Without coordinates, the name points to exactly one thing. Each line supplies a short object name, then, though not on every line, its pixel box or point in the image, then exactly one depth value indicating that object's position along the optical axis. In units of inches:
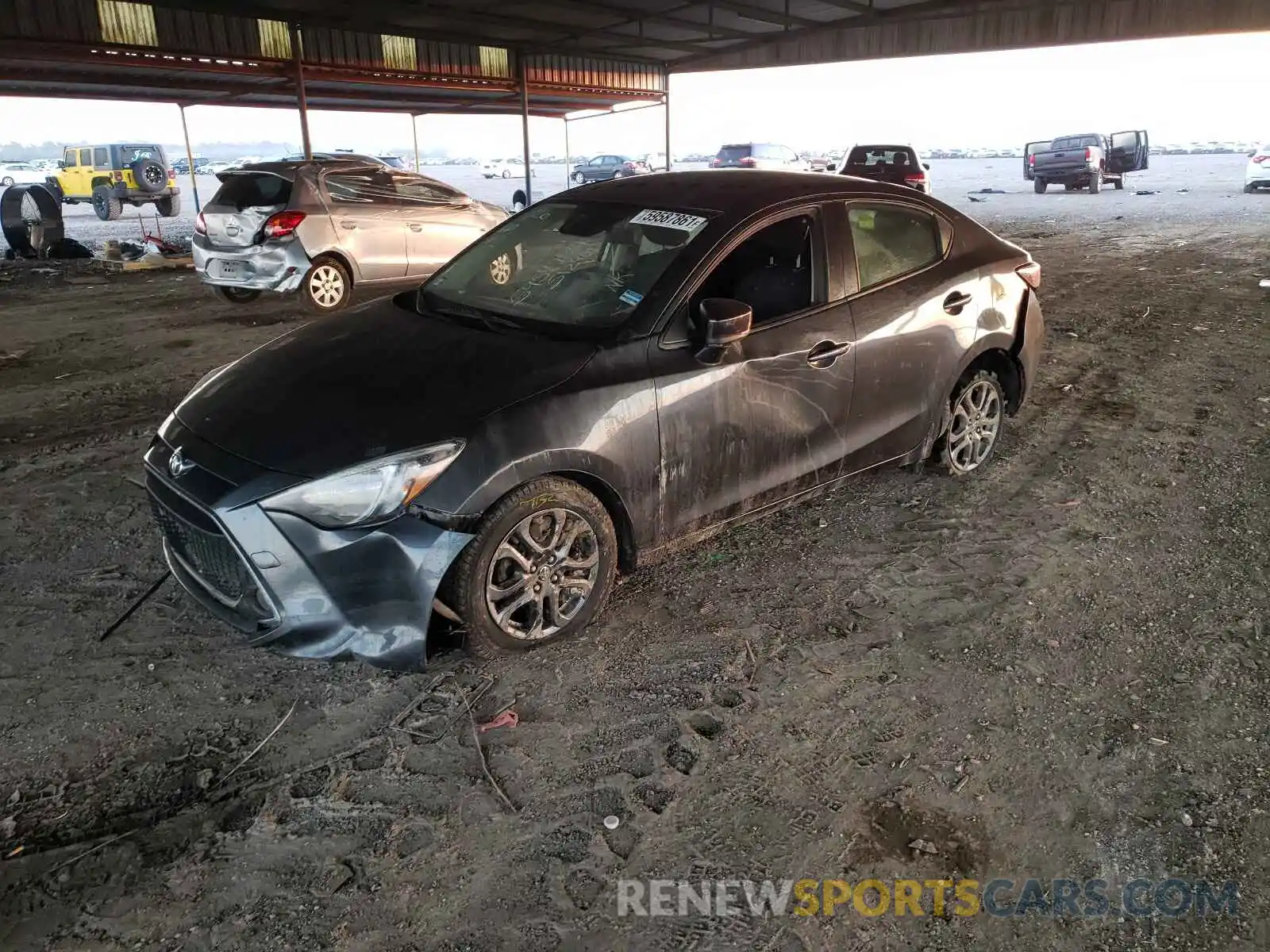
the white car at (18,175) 1371.8
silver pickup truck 1042.7
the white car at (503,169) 1844.2
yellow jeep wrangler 1018.7
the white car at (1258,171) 941.8
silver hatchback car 345.4
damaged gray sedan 106.5
